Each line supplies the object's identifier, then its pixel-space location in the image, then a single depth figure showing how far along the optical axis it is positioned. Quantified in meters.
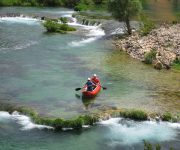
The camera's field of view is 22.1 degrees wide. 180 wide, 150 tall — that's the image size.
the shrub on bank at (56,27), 73.09
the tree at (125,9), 71.19
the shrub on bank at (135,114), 40.33
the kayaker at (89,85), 45.72
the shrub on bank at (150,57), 56.69
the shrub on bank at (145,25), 71.03
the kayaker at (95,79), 47.88
